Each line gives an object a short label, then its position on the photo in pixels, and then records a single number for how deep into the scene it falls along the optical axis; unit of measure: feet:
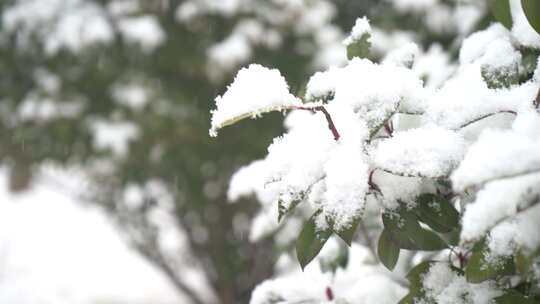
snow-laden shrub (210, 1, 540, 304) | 3.50
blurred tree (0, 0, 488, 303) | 10.75
